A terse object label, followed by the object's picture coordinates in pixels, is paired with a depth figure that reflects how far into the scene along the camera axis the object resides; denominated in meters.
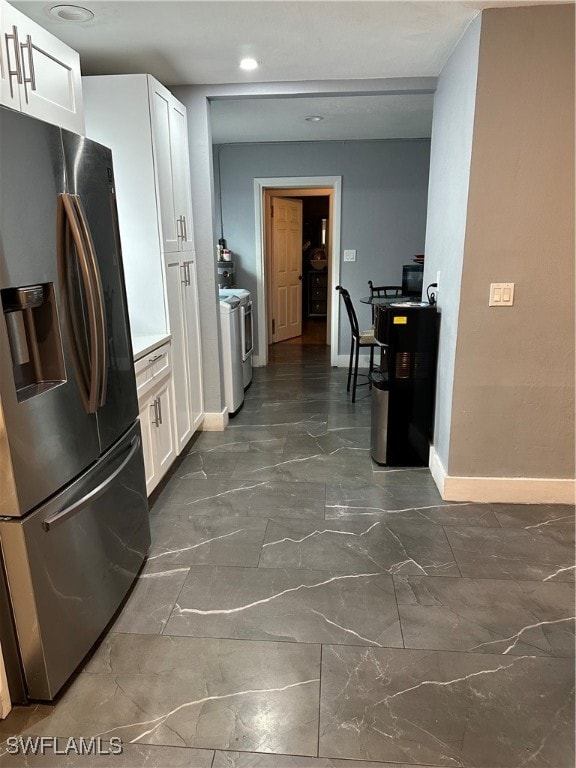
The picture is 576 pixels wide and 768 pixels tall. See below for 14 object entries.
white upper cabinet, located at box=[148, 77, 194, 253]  2.79
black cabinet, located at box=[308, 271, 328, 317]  9.42
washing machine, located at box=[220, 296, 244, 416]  3.96
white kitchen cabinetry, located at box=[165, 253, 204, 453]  3.07
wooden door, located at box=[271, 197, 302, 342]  6.46
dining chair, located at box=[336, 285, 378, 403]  4.44
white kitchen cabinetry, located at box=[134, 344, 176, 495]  2.53
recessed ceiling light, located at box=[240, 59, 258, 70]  2.82
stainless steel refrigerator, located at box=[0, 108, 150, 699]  1.35
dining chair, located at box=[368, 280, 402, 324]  5.37
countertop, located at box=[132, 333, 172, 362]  2.43
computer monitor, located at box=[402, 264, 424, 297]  4.89
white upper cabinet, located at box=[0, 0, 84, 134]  1.65
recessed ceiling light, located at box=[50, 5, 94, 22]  2.13
